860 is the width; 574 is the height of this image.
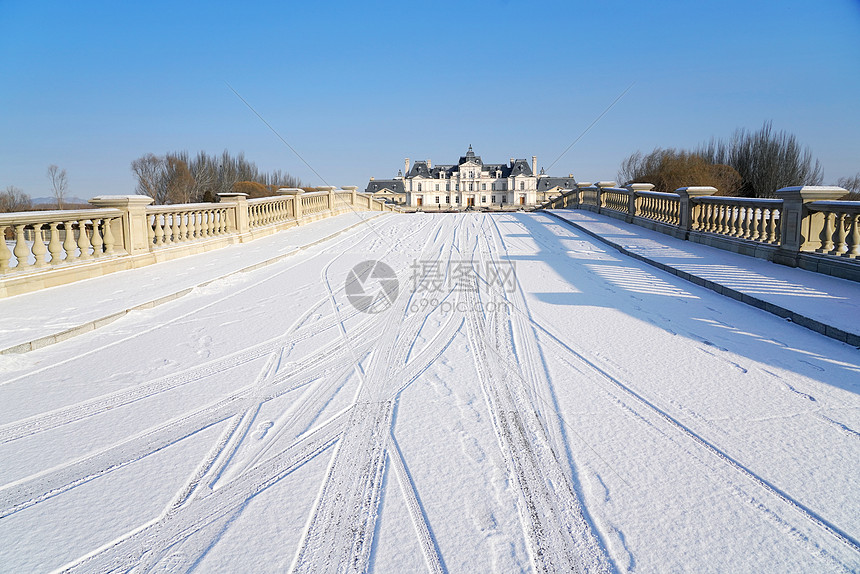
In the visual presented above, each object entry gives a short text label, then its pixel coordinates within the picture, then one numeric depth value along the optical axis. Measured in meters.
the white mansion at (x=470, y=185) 129.62
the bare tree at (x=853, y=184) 47.63
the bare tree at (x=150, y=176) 71.56
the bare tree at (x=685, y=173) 47.50
